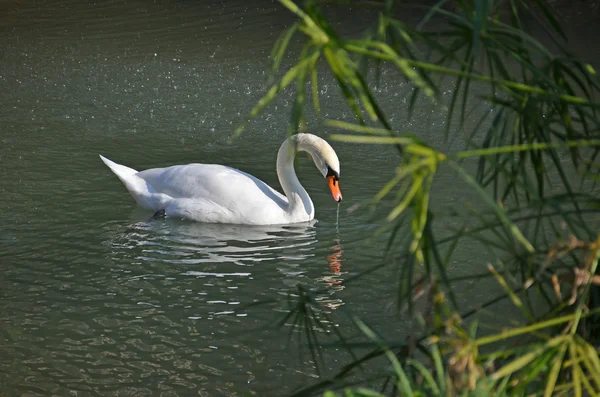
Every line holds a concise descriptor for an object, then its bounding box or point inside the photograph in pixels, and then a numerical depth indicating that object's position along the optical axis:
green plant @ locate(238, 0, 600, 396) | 9.87
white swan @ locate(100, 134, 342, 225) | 18.74
